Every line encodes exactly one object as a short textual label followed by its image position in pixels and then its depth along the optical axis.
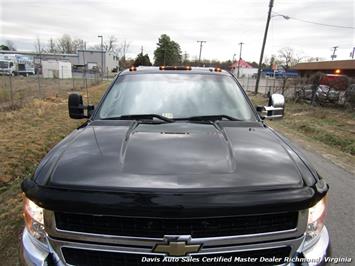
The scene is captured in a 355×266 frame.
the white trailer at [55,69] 57.78
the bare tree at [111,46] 107.50
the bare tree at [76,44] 108.47
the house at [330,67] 35.38
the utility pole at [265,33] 31.23
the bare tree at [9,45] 110.42
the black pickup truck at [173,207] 1.83
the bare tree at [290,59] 62.84
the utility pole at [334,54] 73.69
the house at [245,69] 104.45
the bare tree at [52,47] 103.60
